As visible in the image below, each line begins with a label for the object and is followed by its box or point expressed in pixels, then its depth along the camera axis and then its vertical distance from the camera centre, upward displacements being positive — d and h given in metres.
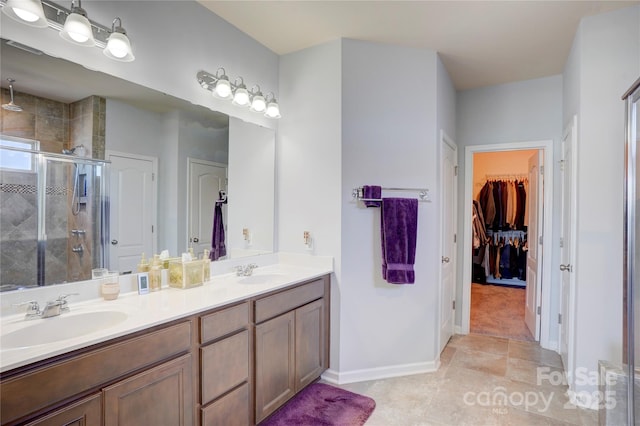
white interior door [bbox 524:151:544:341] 3.33 -0.37
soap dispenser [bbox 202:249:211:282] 2.08 -0.36
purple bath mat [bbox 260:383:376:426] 2.05 -1.34
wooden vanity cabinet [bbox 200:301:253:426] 1.60 -0.82
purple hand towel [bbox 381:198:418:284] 2.53 -0.20
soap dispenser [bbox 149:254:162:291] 1.85 -0.38
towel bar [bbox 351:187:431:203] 2.57 +0.16
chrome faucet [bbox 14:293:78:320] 1.36 -0.42
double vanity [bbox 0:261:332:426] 1.07 -0.62
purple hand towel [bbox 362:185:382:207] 2.54 +0.17
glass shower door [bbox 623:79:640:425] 1.53 -0.20
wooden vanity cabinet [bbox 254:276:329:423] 1.94 -0.88
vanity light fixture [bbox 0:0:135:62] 1.34 +0.86
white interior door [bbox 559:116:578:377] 2.36 -0.25
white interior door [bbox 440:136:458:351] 3.05 -0.27
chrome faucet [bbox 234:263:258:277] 2.36 -0.43
